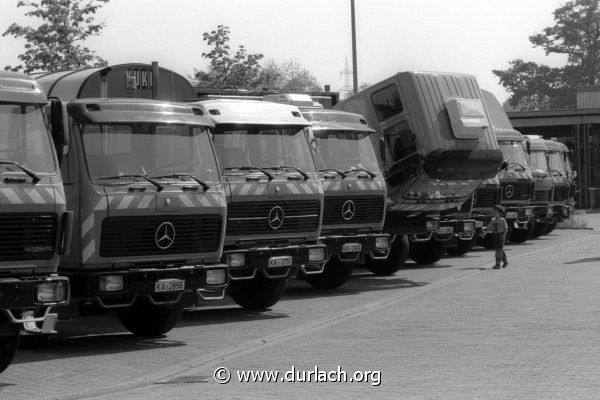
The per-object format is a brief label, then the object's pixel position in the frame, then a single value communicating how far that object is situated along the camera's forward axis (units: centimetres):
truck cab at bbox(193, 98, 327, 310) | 1722
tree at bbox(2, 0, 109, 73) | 3969
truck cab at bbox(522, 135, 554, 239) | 3578
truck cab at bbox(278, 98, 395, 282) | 2062
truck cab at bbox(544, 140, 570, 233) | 3738
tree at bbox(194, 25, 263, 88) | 4969
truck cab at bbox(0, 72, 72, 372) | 1160
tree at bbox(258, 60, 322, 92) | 9844
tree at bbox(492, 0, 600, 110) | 10162
